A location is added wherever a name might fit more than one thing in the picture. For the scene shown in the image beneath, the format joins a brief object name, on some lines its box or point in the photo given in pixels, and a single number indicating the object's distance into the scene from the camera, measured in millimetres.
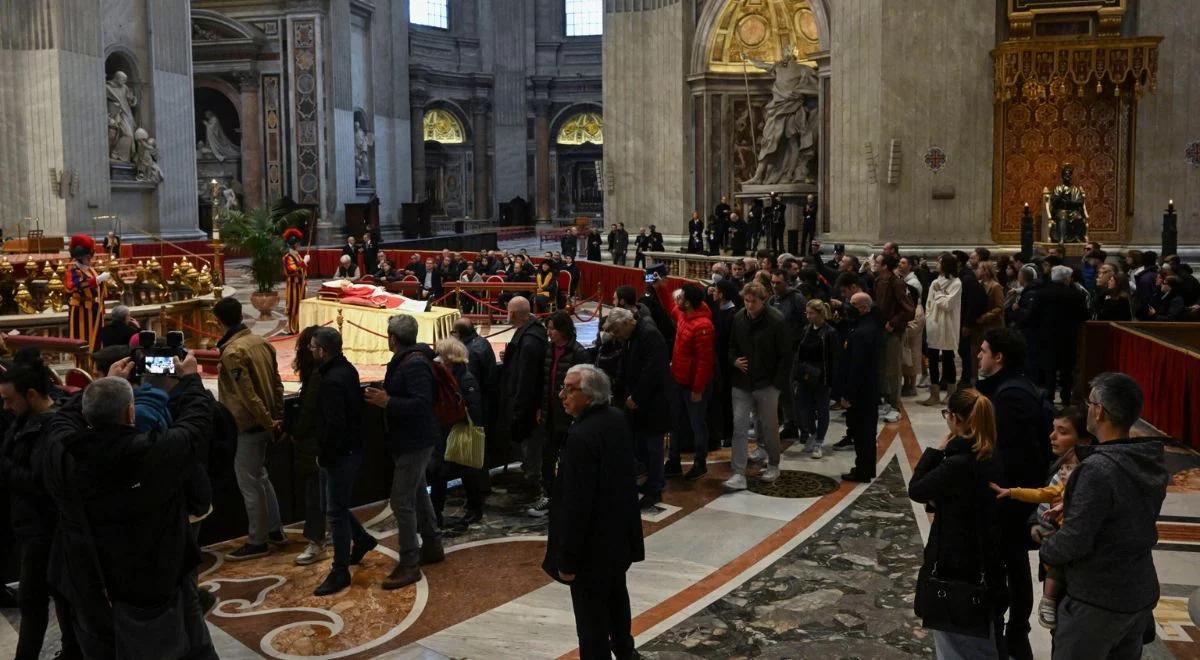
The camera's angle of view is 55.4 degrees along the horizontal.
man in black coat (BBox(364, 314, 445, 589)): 6973
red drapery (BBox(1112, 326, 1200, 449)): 10336
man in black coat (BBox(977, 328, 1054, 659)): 5512
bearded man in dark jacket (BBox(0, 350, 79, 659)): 5207
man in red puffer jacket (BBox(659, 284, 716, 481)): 9250
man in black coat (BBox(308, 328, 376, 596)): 6770
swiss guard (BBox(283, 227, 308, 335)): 18781
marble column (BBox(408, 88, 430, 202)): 47281
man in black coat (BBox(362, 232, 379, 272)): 28047
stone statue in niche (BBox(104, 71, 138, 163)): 29812
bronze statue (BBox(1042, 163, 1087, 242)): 19578
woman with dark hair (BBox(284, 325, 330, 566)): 7156
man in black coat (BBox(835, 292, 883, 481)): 9258
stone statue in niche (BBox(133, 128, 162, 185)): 30609
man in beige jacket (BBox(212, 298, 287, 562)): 7438
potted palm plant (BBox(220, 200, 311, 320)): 21156
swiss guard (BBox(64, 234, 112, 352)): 13156
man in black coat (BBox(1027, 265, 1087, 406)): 11711
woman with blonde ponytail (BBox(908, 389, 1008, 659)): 4656
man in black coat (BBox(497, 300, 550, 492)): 8188
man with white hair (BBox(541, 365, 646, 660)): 5160
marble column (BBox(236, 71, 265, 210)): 38438
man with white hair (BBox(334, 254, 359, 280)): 25156
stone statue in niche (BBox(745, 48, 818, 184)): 25531
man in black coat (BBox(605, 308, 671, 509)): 8367
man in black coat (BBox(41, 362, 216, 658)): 4559
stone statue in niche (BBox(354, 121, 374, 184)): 41344
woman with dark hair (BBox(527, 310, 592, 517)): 8086
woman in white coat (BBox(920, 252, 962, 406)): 12414
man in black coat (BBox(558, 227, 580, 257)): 29672
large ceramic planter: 21156
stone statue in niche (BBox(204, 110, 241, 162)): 39159
